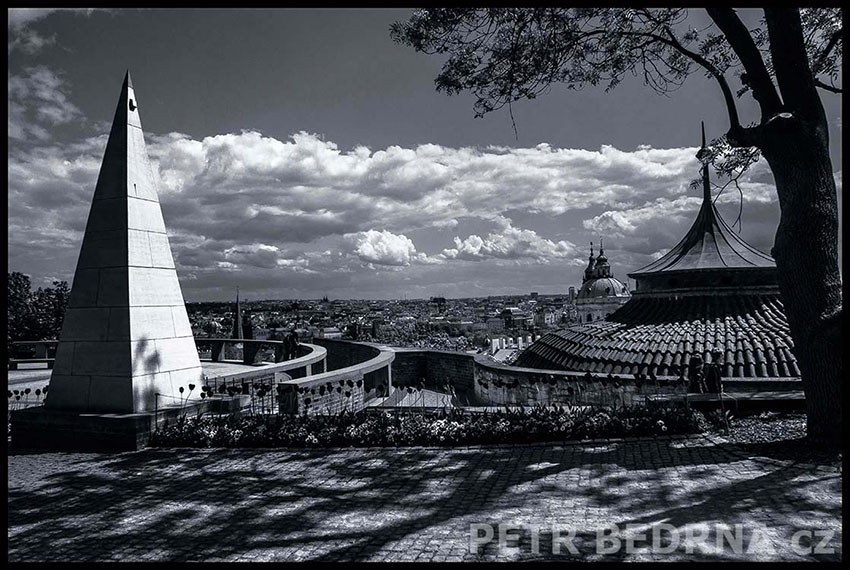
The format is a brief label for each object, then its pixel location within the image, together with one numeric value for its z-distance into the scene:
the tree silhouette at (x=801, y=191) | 7.50
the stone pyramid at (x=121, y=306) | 9.37
